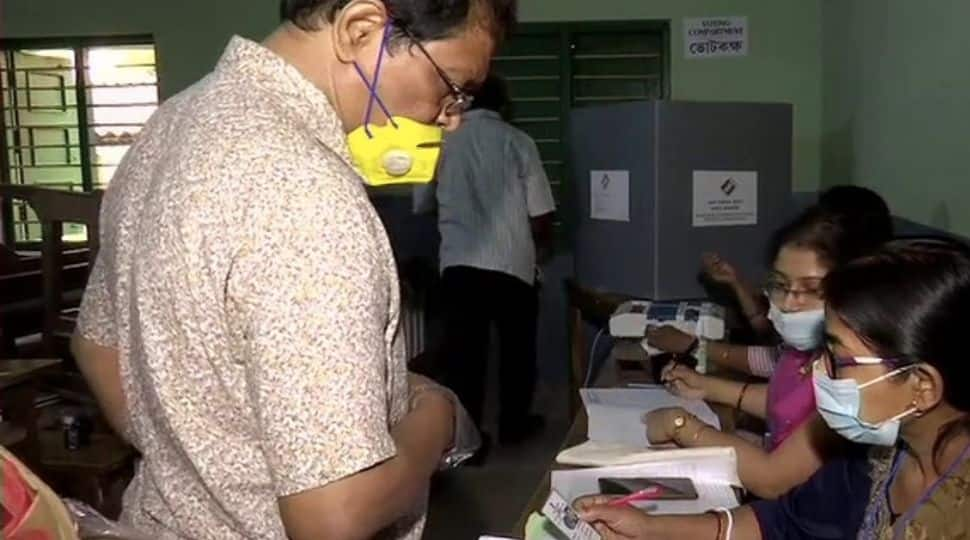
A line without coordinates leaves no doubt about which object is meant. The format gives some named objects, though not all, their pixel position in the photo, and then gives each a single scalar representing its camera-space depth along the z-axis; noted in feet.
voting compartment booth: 8.61
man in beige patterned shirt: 2.22
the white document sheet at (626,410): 5.78
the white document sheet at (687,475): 4.73
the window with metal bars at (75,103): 14.73
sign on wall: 13.92
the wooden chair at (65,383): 8.53
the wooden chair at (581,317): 9.40
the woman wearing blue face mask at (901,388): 3.76
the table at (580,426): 4.62
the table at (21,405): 7.83
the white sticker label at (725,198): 8.69
